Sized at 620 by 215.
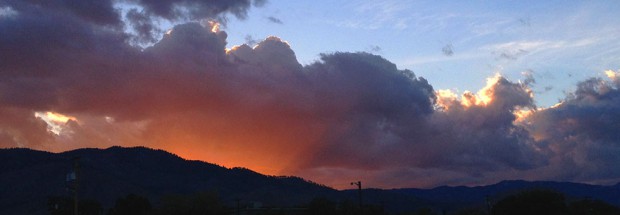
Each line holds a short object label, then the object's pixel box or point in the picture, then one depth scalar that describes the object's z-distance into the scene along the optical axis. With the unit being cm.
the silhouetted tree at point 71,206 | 12238
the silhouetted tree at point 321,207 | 13875
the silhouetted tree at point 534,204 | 13288
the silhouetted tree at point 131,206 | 12684
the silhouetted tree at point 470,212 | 15945
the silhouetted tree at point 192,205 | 13250
